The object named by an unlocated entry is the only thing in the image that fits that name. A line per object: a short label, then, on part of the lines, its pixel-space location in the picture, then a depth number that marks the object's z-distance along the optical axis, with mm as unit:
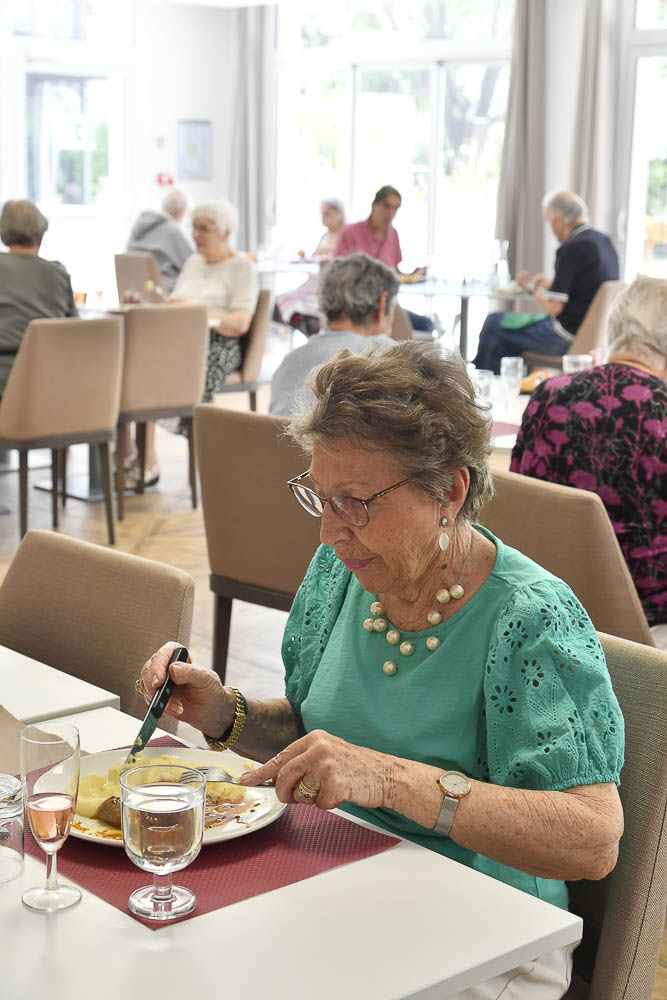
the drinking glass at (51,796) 1163
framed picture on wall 11883
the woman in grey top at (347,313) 3693
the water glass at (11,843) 1239
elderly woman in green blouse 1353
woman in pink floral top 2719
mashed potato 1349
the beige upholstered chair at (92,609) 1896
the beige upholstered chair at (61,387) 4879
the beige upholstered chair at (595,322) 6191
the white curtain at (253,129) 11562
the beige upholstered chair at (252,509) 3168
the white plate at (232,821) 1290
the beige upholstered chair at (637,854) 1485
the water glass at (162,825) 1126
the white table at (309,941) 1057
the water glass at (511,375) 3871
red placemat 1216
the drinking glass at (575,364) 3814
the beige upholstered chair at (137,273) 7801
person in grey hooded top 8297
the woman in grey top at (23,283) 5324
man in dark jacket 6758
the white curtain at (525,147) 9016
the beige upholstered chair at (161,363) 5496
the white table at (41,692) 1681
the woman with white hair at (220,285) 6422
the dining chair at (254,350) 6582
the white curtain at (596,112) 8578
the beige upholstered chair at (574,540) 2383
